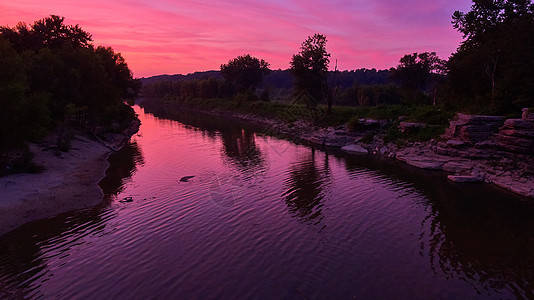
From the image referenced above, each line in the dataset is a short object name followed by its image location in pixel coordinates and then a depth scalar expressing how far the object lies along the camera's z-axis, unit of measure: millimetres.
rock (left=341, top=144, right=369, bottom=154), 44372
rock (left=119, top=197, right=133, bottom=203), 24159
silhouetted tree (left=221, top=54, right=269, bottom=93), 117625
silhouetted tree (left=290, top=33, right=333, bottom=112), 67688
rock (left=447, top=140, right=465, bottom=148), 34844
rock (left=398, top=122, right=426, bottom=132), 44594
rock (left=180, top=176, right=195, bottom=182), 29375
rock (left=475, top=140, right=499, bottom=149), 32412
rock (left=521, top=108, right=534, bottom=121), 29536
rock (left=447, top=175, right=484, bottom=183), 28641
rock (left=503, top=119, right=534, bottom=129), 29391
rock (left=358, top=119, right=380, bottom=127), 51406
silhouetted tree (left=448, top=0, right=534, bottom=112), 36750
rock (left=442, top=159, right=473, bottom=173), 31873
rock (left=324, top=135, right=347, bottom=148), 50219
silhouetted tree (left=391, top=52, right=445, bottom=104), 66938
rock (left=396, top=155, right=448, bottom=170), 33906
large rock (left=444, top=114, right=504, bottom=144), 34281
